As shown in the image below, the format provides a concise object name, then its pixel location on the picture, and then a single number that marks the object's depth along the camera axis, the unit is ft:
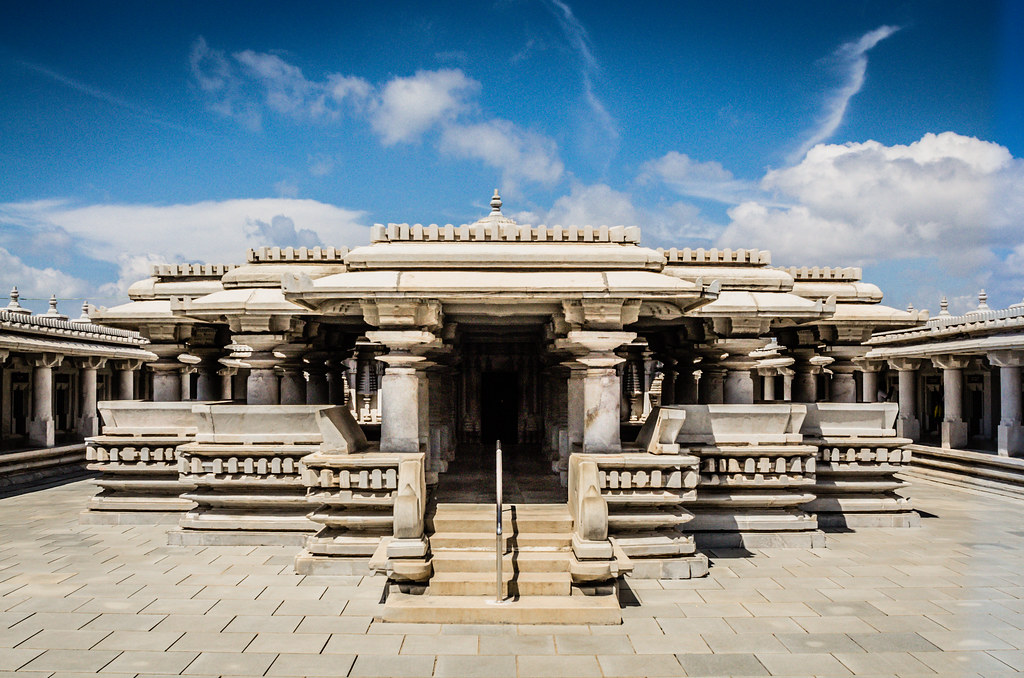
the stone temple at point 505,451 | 25.08
